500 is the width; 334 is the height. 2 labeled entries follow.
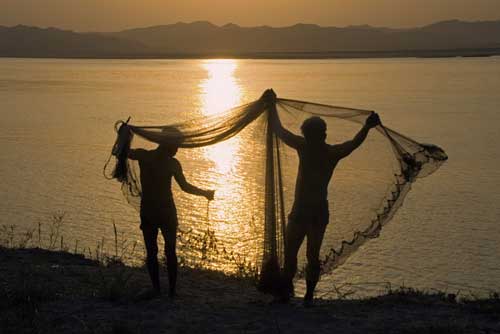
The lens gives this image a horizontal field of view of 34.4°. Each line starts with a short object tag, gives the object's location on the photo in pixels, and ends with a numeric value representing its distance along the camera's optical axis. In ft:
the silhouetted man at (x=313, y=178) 24.04
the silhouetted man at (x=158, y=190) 25.25
